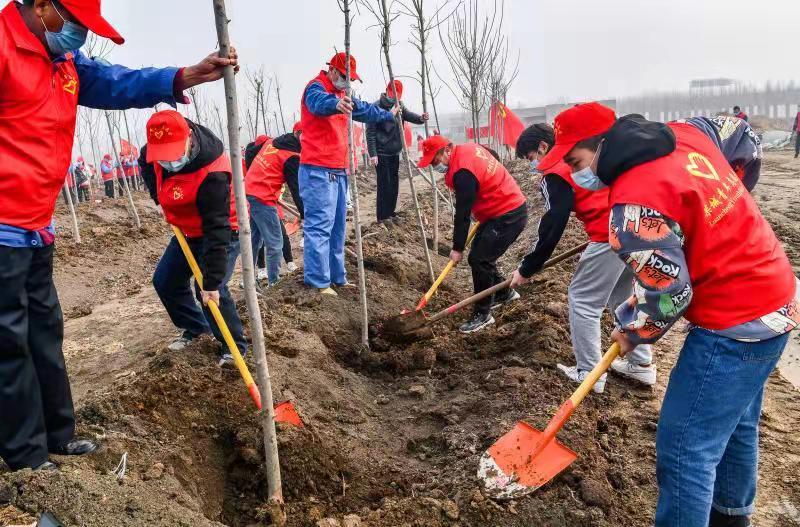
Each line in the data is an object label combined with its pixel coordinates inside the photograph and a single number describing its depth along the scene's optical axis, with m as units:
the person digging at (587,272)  3.35
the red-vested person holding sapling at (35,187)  2.08
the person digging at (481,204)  4.69
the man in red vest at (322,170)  5.10
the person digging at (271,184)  6.12
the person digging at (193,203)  3.13
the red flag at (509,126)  10.49
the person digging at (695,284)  1.77
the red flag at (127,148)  19.02
